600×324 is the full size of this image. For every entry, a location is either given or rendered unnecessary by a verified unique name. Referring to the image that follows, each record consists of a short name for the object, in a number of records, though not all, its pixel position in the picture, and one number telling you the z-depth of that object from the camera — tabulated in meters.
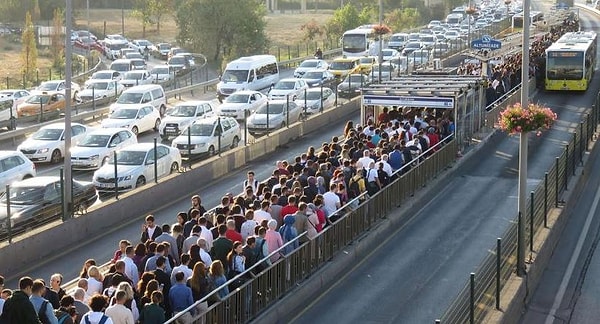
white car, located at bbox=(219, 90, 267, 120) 42.25
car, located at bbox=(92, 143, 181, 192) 27.17
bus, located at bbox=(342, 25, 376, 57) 70.94
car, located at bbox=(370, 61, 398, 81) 51.66
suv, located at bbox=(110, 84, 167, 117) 43.62
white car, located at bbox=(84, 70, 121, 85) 56.78
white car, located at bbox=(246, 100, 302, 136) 37.66
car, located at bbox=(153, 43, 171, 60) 85.38
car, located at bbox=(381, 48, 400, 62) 63.91
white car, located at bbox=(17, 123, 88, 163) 33.72
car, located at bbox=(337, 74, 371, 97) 47.12
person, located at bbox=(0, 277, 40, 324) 12.12
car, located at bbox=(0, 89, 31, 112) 43.45
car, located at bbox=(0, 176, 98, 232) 21.66
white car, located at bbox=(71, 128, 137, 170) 31.42
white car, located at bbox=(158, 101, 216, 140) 38.09
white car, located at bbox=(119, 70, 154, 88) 55.97
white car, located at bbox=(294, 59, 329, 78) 57.27
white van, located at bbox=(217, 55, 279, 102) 50.41
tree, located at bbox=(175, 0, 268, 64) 77.81
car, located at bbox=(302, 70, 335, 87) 52.59
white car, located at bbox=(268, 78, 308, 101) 46.28
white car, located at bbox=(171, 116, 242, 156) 32.53
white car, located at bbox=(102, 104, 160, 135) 38.59
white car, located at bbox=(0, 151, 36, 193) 27.50
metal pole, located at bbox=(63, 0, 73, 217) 23.34
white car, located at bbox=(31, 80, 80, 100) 52.12
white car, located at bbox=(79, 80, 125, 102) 51.62
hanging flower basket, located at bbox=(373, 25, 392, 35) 46.06
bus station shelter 31.14
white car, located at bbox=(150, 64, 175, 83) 58.72
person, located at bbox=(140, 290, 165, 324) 13.09
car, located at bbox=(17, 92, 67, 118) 45.78
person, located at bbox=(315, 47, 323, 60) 67.62
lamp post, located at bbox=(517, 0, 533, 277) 18.66
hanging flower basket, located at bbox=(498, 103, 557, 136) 19.16
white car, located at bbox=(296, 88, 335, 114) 42.31
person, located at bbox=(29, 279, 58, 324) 12.56
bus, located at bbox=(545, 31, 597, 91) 48.94
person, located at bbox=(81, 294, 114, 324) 12.35
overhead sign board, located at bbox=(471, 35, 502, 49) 45.78
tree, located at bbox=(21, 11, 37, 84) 68.12
